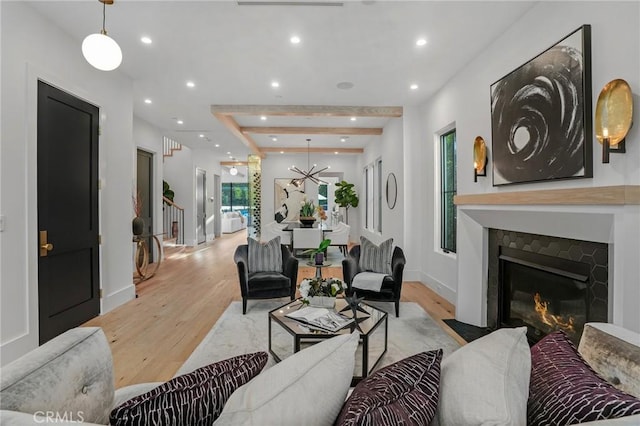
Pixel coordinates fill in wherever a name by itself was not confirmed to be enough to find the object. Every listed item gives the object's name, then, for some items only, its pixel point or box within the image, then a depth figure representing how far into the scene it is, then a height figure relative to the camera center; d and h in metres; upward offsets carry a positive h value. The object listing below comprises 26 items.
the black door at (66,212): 3.05 +0.03
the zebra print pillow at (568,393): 0.76 -0.45
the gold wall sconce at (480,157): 3.49 +0.60
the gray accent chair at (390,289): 3.78 -0.88
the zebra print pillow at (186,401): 0.82 -0.49
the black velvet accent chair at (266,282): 3.88 -0.81
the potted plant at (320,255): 3.23 -0.40
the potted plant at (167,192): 9.55 +0.66
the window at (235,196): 17.42 +0.97
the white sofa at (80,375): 0.82 -0.46
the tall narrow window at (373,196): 8.36 +0.50
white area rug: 2.85 -1.20
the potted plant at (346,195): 10.59 +0.61
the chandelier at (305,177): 10.44 +1.21
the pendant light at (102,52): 2.38 +1.20
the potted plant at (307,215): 7.72 -0.02
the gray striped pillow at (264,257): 4.25 -0.56
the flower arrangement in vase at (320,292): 2.93 -0.70
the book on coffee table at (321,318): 2.46 -0.82
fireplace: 2.26 -0.57
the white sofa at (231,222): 14.12 -0.33
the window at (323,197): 12.55 +0.65
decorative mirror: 6.17 +0.45
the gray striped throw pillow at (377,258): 4.19 -0.56
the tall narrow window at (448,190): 4.74 +0.35
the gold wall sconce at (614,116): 1.94 +0.59
